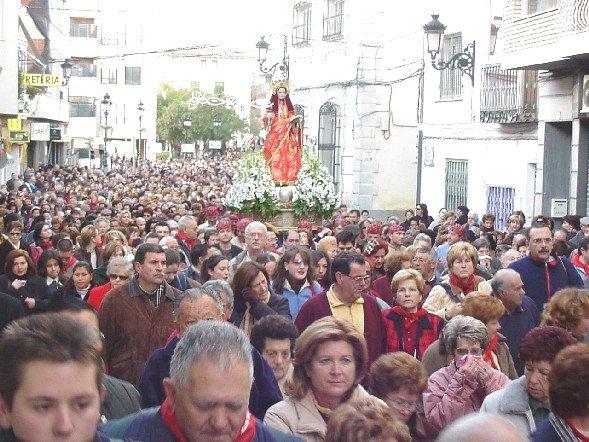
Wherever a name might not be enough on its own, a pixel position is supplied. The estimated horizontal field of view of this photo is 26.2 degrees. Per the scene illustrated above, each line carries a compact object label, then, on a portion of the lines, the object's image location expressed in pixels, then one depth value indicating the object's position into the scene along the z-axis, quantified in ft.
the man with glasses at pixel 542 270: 35.96
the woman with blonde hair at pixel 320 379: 18.17
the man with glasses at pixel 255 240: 42.83
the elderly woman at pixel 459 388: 21.49
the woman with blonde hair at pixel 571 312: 24.75
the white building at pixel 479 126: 83.30
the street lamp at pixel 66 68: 118.62
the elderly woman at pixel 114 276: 33.96
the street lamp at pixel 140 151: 309.14
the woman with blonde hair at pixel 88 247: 50.71
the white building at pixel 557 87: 68.80
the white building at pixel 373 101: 114.21
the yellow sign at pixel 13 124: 137.08
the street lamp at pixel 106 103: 172.95
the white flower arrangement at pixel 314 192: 76.74
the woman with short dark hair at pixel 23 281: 37.78
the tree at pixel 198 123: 306.96
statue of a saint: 81.71
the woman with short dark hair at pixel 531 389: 19.08
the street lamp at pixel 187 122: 200.89
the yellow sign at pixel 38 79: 137.39
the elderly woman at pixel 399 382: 20.02
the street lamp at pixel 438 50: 74.02
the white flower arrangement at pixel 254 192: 75.41
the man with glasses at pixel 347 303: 28.63
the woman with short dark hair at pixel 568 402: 15.47
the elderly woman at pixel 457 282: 32.53
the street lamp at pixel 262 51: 101.71
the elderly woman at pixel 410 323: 27.86
